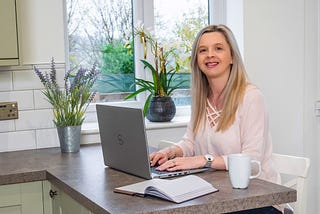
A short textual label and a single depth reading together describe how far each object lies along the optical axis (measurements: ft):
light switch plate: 9.38
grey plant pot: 9.19
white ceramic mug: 5.88
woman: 7.26
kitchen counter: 5.41
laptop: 6.50
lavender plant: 9.21
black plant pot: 10.73
